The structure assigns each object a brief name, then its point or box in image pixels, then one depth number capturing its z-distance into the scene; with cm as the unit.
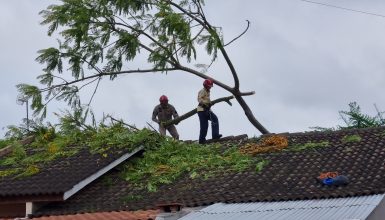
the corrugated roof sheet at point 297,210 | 958
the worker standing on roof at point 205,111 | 1611
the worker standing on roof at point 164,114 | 1702
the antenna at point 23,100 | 1832
